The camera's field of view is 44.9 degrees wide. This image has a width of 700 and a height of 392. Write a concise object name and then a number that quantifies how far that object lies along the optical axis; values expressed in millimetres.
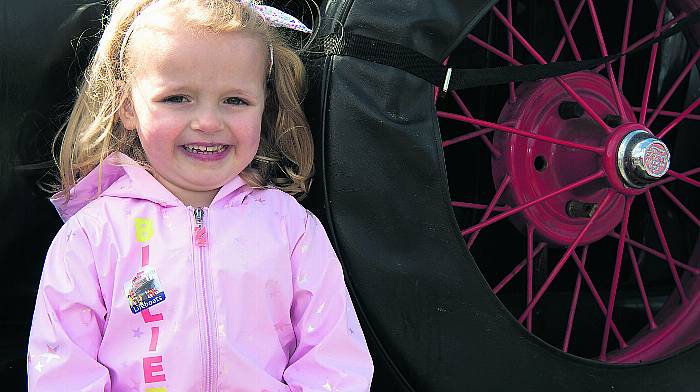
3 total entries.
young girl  1240
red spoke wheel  1743
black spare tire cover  1395
